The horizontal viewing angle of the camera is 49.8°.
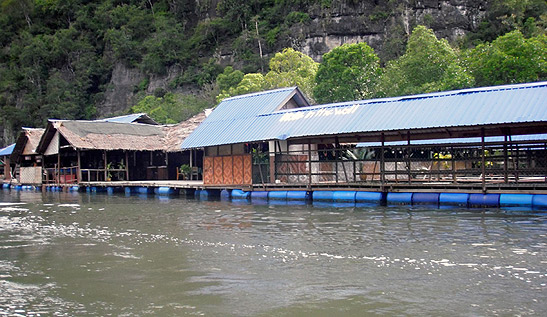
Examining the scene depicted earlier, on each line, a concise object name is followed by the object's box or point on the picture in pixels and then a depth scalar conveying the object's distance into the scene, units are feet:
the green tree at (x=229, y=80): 174.29
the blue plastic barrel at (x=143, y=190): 104.78
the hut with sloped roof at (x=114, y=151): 118.93
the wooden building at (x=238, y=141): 85.81
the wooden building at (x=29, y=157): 135.95
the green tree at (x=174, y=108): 174.50
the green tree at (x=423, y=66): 113.50
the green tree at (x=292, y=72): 140.77
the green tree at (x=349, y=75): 128.36
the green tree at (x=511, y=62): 104.47
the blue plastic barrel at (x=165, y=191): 98.48
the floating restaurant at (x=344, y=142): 63.52
